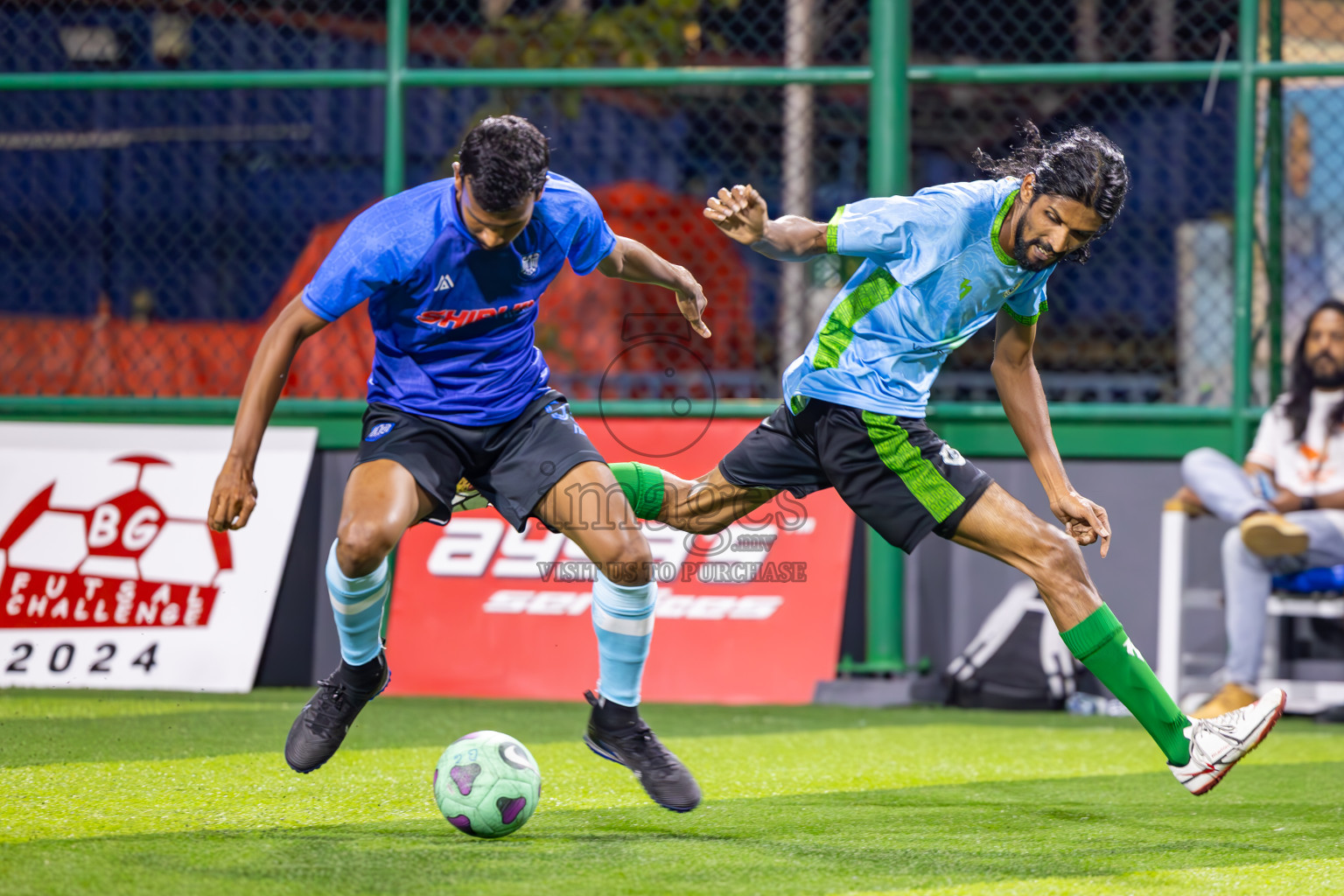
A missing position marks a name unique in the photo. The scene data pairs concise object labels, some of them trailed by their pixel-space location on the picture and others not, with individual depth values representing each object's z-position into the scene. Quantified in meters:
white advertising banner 13.60
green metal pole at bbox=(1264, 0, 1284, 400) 14.53
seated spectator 12.50
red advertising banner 13.70
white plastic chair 12.93
